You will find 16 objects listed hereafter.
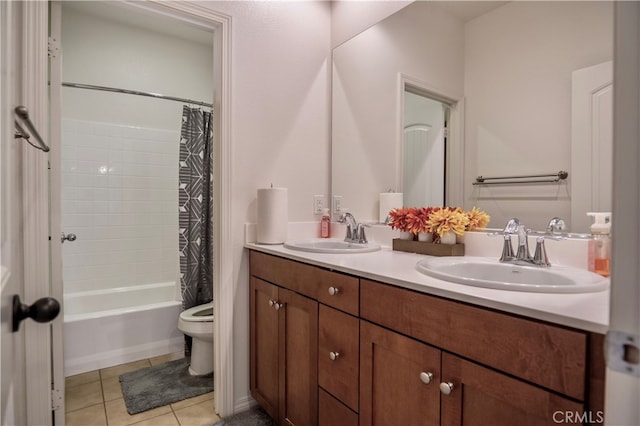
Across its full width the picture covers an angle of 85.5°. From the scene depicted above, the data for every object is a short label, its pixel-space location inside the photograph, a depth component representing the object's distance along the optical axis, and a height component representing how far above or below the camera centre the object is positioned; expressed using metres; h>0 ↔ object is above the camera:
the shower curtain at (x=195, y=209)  2.47 +0.00
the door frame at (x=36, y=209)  1.31 +0.00
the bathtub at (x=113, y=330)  2.17 -0.81
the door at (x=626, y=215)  0.36 +0.00
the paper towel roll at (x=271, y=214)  1.75 -0.02
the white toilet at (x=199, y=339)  2.06 -0.78
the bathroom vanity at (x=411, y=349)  0.67 -0.35
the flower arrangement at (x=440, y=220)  1.37 -0.04
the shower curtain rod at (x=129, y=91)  2.49 +0.89
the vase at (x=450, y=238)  1.40 -0.11
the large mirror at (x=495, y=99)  1.13 +0.46
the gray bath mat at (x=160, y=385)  1.85 -1.03
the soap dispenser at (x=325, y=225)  2.05 -0.09
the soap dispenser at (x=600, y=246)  1.00 -0.10
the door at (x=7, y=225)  0.56 -0.03
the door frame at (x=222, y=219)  1.73 -0.05
